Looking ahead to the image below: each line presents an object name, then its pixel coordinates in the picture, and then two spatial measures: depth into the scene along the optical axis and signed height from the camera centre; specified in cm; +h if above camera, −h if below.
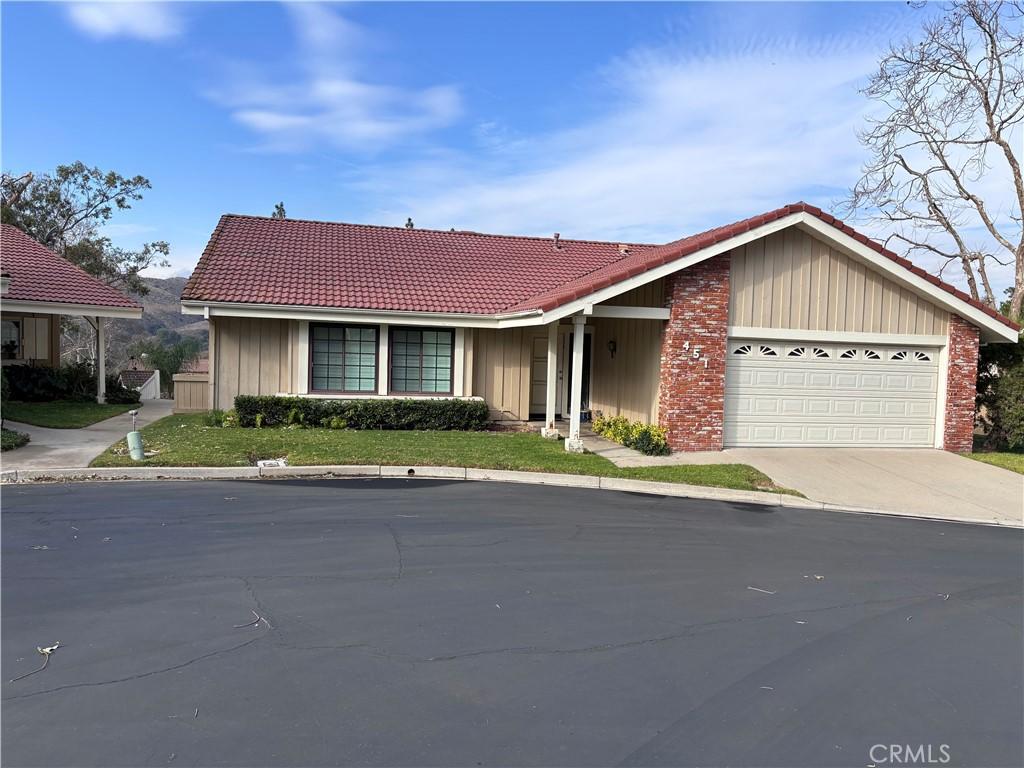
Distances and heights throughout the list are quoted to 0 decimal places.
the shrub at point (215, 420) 1532 -154
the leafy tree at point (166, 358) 3588 -61
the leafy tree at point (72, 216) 3206 +567
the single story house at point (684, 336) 1376 +49
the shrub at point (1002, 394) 1470 -50
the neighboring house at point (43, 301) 1750 +102
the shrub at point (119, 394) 2012 -140
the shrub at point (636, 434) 1359 -151
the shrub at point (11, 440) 1177 -163
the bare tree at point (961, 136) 2339 +809
